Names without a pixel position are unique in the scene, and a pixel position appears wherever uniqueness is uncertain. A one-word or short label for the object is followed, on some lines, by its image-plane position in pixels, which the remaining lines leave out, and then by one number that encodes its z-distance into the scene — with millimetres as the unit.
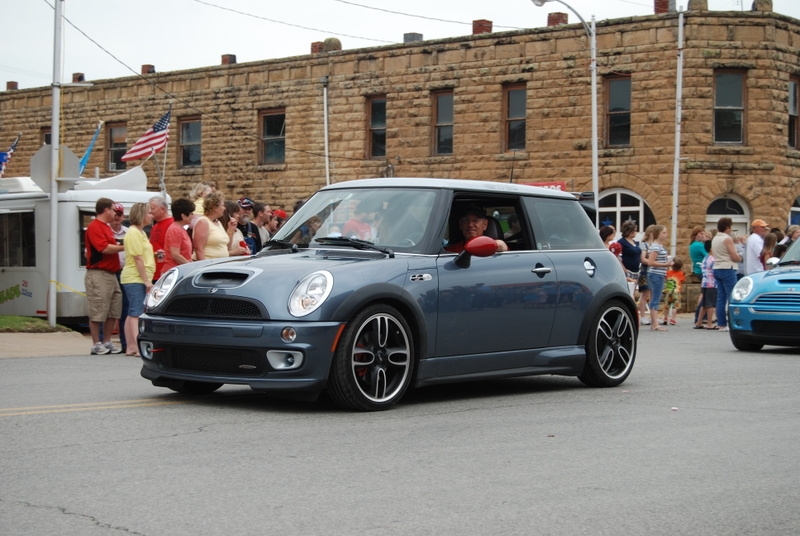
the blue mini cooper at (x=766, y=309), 14656
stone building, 30734
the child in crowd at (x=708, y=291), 21469
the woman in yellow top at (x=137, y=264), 13078
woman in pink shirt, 13125
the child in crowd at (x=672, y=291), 22797
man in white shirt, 20844
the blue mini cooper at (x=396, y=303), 7738
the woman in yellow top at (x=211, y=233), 13289
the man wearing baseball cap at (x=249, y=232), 15336
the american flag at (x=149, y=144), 29353
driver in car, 9133
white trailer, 18719
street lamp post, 30812
